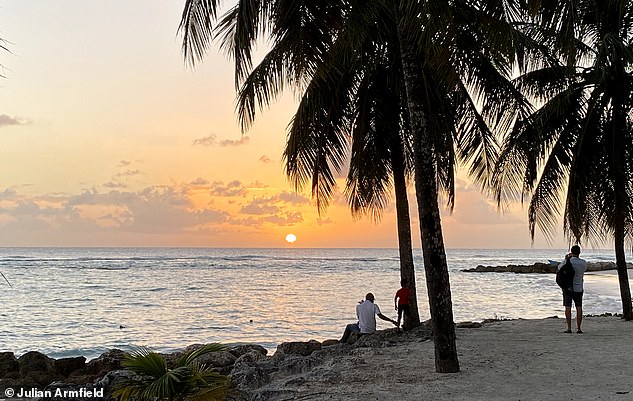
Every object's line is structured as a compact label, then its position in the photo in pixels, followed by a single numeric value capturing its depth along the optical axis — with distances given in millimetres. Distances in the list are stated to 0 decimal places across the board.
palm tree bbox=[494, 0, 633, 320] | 13922
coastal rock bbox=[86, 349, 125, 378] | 13219
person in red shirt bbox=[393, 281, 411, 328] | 14562
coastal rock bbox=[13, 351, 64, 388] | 11906
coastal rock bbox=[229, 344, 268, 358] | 15211
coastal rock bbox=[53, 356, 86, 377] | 13875
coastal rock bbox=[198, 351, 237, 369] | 13407
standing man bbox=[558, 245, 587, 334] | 12836
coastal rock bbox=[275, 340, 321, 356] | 14383
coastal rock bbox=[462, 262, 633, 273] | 68438
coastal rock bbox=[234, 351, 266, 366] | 12920
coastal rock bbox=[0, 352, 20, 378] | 13262
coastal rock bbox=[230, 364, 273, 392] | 9391
